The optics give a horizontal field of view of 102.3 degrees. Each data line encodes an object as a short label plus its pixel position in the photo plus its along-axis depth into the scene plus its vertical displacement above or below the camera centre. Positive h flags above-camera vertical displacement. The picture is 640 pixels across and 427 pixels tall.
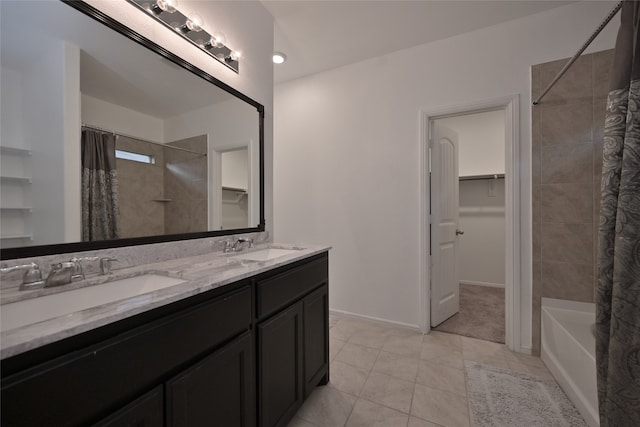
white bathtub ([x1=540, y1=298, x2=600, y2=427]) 1.41 -0.87
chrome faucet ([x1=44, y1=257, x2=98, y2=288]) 0.85 -0.20
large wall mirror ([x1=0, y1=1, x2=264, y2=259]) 0.86 +0.34
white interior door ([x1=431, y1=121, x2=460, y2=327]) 2.49 -0.11
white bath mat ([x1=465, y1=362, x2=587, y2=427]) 1.43 -1.15
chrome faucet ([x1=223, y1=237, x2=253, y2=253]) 1.60 -0.20
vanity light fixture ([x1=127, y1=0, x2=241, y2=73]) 1.29 +1.04
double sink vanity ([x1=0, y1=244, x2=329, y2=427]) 0.54 -0.38
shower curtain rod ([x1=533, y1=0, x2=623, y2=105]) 1.14 +0.90
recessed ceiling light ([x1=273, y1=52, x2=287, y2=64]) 2.55 +1.58
